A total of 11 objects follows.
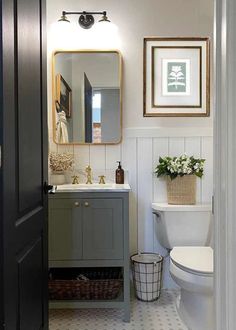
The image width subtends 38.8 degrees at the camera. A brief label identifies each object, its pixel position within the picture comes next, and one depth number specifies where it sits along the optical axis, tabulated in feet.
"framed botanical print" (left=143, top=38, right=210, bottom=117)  8.68
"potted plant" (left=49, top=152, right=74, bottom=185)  8.29
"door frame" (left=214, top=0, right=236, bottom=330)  3.22
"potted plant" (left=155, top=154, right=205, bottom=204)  8.23
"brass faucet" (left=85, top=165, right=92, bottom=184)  8.58
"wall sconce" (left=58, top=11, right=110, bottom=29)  8.45
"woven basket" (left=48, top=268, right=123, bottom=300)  7.33
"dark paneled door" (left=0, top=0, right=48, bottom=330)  3.51
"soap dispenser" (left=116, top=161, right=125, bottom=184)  8.46
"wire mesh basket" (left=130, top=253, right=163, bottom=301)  8.07
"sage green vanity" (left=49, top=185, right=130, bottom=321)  7.20
